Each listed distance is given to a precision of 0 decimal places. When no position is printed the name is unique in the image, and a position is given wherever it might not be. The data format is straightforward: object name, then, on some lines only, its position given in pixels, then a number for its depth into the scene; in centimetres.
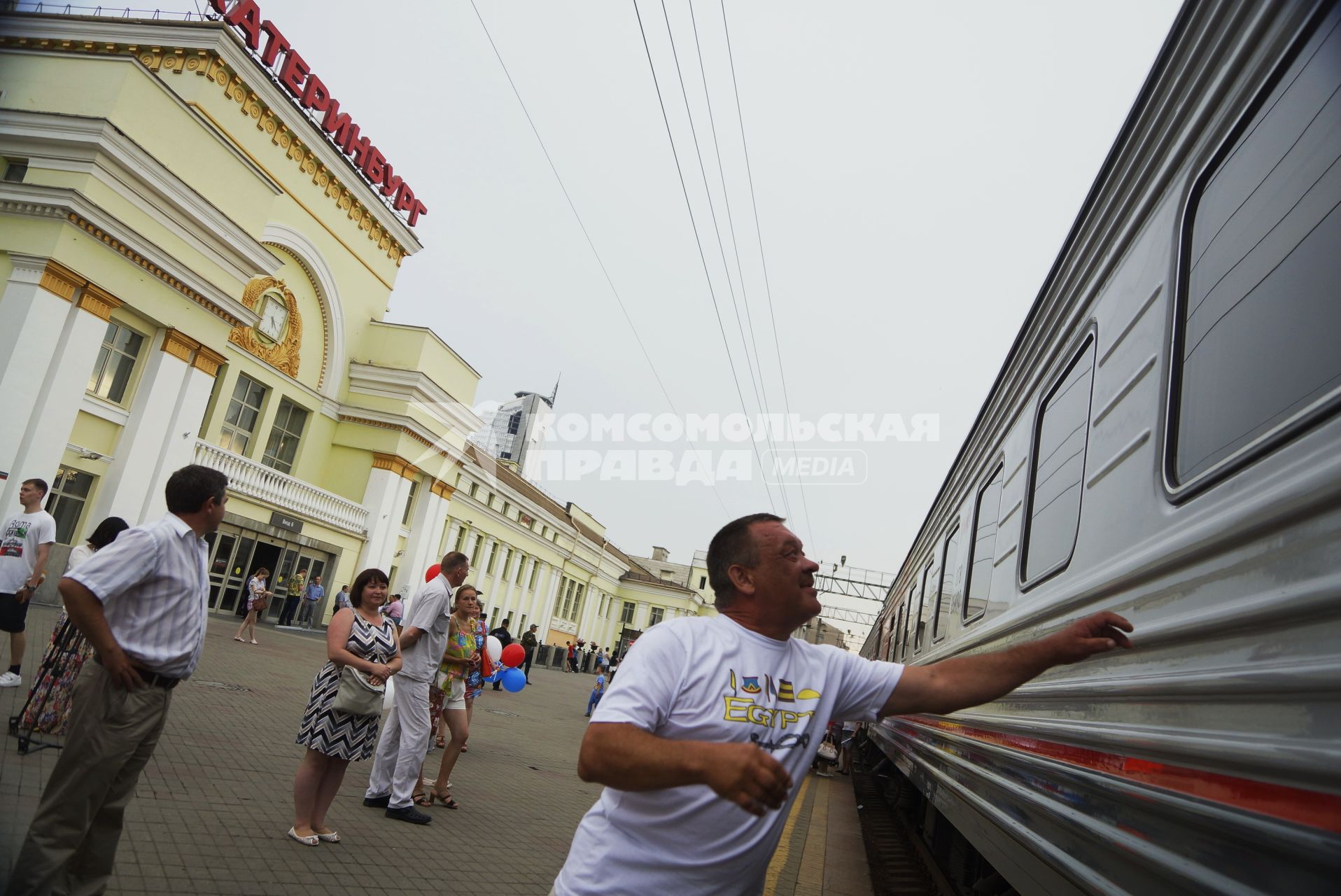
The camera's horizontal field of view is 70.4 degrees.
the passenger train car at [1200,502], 157
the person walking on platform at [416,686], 608
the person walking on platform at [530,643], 2795
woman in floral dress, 586
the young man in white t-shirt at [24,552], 732
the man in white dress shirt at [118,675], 343
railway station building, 1675
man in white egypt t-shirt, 186
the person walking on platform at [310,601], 2592
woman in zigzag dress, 511
